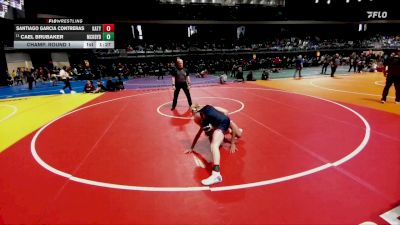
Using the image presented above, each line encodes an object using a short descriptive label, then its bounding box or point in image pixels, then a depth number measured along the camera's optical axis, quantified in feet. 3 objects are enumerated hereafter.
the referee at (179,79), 30.09
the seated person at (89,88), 48.19
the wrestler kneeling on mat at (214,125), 13.47
